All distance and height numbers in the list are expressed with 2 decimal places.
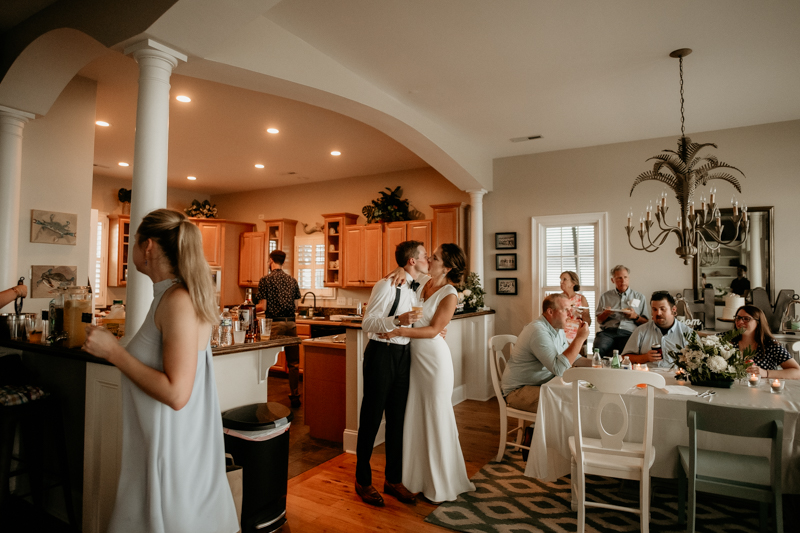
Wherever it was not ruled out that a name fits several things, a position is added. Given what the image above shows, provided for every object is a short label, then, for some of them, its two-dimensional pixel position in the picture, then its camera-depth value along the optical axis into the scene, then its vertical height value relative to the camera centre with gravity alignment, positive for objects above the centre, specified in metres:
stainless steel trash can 2.49 -0.92
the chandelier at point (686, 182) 3.54 +0.73
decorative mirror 5.21 +0.25
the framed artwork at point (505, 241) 6.51 +0.53
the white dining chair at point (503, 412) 3.60 -0.96
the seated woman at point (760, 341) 3.54 -0.42
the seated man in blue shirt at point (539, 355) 3.34 -0.51
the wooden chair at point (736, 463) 2.26 -0.92
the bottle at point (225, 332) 2.78 -0.30
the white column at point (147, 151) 2.51 +0.65
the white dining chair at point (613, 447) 2.57 -0.90
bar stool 2.58 -0.82
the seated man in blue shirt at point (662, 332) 3.93 -0.41
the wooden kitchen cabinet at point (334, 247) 7.83 +0.52
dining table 2.61 -0.81
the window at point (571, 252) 6.04 +0.37
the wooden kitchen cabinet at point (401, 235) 7.05 +0.66
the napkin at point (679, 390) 2.92 -0.64
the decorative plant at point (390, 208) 7.38 +1.08
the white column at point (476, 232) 6.53 +0.64
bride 2.99 -0.81
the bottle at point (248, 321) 2.96 -0.25
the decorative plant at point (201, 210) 8.87 +1.23
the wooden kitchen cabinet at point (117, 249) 7.92 +0.46
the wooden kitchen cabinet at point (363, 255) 7.44 +0.38
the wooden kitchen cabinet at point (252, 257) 8.65 +0.38
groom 2.96 -0.56
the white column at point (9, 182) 3.35 +0.64
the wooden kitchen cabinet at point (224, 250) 8.53 +0.49
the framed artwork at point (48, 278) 3.69 -0.01
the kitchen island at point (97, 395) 2.43 -0.65
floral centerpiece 3.05 -0.49
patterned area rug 2.84 -1.39
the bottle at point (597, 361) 3.47 -0.56
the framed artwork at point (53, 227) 3.68 +0.38
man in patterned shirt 6.02 -0.17
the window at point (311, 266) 8.30 +0.23
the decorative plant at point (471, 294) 5.88 -0.16
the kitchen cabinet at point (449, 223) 6.79 +0.79
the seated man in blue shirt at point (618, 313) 5.31 -0.34
